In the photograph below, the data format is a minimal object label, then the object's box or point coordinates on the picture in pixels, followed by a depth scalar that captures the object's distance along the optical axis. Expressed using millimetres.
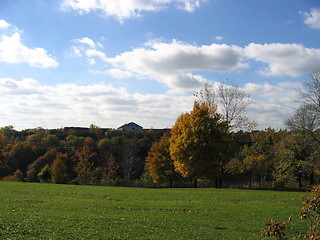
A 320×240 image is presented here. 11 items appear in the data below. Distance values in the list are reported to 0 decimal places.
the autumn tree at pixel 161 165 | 53188
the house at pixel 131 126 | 135500
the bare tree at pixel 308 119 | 39656
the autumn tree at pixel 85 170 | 57906
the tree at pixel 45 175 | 53281
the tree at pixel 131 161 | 70556
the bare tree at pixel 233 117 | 44719
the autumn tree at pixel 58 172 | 57719
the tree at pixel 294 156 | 40400
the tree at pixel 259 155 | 47688
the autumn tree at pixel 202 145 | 39406
